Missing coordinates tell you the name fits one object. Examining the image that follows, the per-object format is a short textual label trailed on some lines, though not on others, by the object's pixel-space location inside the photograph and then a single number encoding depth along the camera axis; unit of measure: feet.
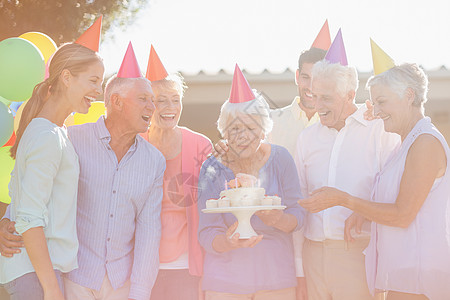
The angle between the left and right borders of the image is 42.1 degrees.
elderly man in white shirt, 12.27
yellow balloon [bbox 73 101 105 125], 14.71
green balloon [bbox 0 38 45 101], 13.76
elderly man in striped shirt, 11.49
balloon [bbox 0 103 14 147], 13.60
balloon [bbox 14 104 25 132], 14.26
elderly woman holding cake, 11.48
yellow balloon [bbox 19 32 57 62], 15.49
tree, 29.17
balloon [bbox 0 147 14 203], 14.40
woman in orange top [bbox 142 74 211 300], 12.98
